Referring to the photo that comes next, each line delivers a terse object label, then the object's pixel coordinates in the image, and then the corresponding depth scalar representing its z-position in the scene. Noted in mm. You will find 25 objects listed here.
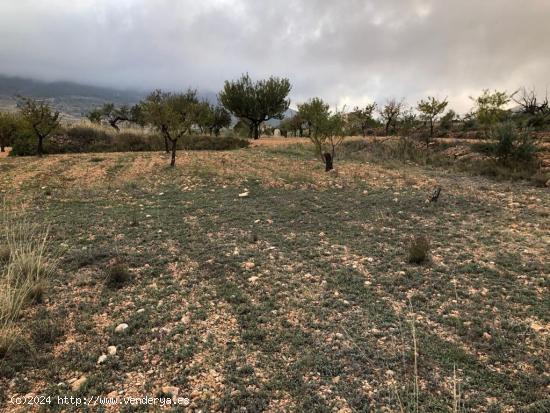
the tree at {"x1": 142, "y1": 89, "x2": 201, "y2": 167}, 14281
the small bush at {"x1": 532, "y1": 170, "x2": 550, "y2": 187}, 10922
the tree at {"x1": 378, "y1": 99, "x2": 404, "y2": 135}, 26625
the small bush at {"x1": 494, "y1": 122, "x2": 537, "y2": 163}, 13242
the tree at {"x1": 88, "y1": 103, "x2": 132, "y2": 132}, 38125
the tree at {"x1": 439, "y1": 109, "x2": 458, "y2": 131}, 26462
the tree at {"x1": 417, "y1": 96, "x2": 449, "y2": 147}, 21938
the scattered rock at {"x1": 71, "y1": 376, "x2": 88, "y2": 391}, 3250
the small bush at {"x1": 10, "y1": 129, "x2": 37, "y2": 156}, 19344
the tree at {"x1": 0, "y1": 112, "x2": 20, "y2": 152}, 22734
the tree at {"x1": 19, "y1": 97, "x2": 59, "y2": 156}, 16047
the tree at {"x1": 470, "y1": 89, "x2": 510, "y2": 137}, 18922
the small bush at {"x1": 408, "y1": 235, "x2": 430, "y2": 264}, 5629
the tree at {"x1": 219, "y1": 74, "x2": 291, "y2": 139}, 29031
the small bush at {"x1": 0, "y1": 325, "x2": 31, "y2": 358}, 3594
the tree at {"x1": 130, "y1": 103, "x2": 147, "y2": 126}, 32775
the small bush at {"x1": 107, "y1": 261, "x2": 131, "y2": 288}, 5156
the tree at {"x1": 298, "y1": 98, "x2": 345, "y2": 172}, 13405
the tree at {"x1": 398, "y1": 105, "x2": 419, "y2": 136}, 22311
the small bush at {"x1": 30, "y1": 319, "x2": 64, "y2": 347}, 3901
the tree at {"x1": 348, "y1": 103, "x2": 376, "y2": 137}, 28891
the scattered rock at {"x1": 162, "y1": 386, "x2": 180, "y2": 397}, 3188
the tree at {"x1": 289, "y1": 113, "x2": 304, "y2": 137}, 34475
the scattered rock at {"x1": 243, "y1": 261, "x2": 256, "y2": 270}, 5676
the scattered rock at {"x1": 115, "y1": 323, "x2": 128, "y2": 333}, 4082
